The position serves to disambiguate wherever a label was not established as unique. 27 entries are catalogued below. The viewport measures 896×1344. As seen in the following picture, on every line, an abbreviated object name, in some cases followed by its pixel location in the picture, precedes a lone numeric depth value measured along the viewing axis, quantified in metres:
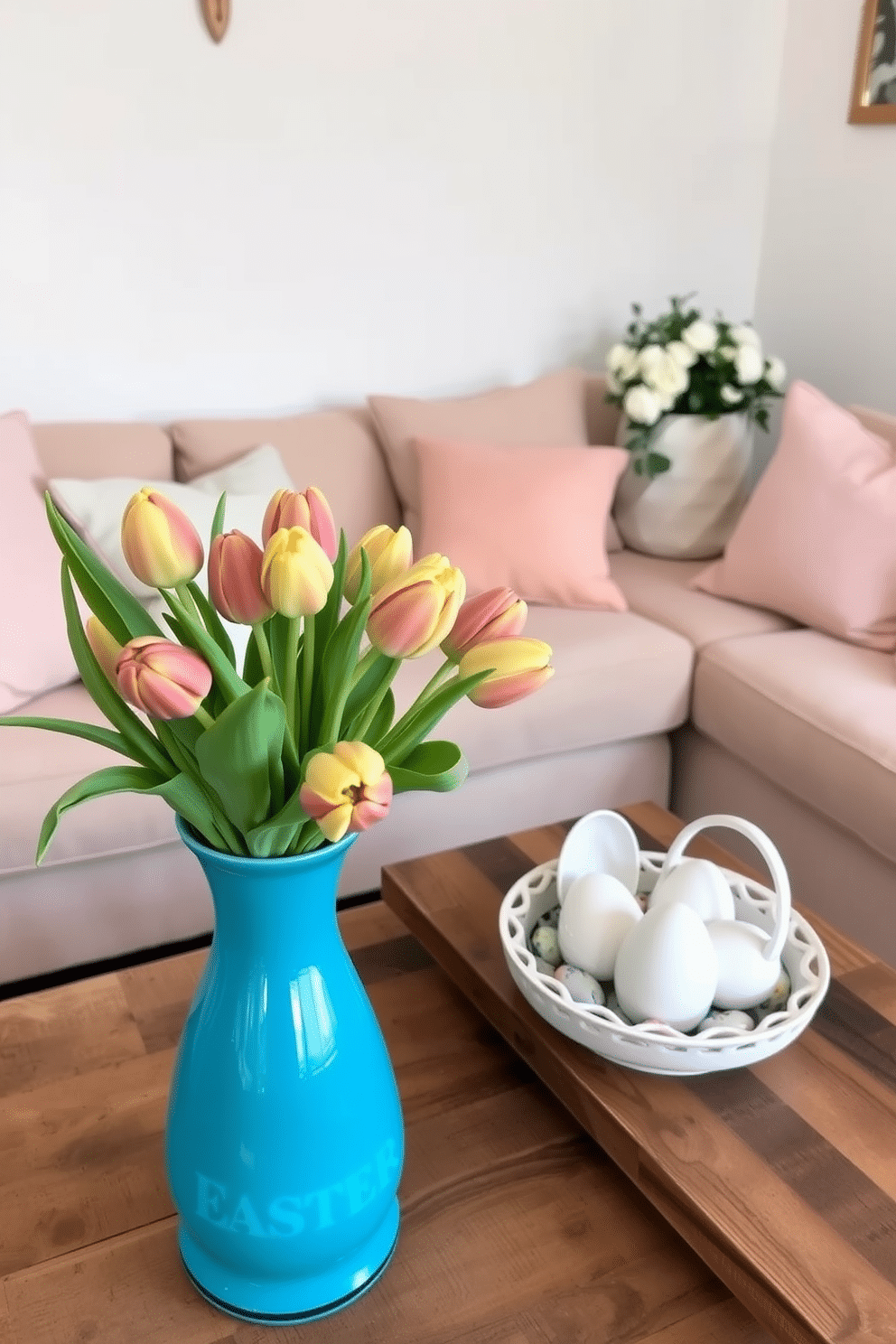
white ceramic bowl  0.97
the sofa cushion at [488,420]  2.35
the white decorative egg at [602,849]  1.18
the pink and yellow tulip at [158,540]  0.66
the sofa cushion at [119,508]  1.88
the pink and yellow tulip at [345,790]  0.64
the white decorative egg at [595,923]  1.07
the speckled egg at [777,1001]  1.06
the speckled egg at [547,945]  1.11
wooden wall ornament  2.17
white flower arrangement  2.36
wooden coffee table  0.86
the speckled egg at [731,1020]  1.03
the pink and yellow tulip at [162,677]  0.63
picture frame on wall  2.48
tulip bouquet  0.65
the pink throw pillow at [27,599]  1.74
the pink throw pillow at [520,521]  2.16
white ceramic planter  2.40
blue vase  0.78
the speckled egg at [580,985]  1.04
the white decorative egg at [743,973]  1.04
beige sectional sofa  1.70
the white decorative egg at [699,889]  1.08
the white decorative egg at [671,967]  0.99
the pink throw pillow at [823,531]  2.00
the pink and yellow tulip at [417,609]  0.67
